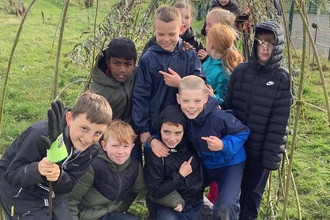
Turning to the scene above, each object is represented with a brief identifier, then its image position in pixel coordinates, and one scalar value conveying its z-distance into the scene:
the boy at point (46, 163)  1.76
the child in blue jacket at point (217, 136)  2.24
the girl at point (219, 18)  2.80
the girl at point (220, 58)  2.53
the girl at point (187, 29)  2.96
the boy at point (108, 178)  2.22
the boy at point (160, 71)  2.32
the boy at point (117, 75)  2.26
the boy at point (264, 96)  2.30
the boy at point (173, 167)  2.26
